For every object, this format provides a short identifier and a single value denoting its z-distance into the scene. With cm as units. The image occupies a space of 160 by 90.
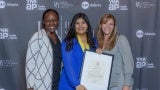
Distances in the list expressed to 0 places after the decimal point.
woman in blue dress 274
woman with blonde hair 273
